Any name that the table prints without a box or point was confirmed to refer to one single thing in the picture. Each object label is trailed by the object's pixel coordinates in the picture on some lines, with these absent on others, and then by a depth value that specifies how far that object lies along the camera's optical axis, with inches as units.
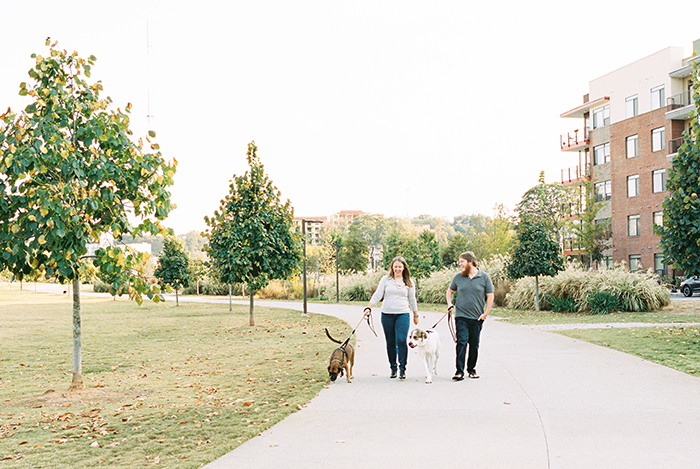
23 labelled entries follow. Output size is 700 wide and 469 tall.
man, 362.3
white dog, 354.9
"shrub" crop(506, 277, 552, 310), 1009.5
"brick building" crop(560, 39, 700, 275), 1644.9
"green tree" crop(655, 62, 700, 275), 535.5
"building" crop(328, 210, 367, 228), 4593.0
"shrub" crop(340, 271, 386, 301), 1467.8
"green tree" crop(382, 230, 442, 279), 1286.9
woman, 373.1
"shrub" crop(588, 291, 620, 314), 898.1
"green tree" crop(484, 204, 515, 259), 1889.8
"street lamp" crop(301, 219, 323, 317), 983.9
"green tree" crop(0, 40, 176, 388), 302.7
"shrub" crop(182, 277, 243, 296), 1966.0
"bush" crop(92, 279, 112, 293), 2545.0
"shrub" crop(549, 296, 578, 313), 936.9
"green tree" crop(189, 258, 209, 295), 1453.0
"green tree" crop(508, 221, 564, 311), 948.6
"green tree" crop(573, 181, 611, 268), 1713.8
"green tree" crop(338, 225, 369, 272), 2022.6
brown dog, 356.5
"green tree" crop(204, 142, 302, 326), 759.7
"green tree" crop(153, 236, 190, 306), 1363.2
